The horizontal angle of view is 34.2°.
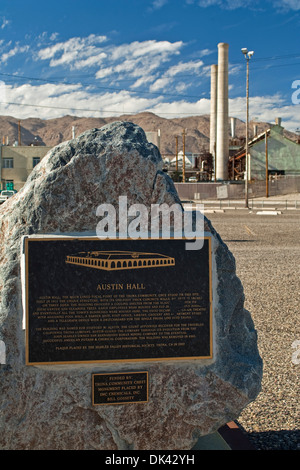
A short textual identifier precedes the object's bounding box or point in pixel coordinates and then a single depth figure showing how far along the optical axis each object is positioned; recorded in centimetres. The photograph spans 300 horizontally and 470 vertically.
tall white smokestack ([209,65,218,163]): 6412
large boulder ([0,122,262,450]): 339
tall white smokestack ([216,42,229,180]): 5794
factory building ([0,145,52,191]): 5309
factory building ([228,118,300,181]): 5562
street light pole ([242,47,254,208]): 2964
